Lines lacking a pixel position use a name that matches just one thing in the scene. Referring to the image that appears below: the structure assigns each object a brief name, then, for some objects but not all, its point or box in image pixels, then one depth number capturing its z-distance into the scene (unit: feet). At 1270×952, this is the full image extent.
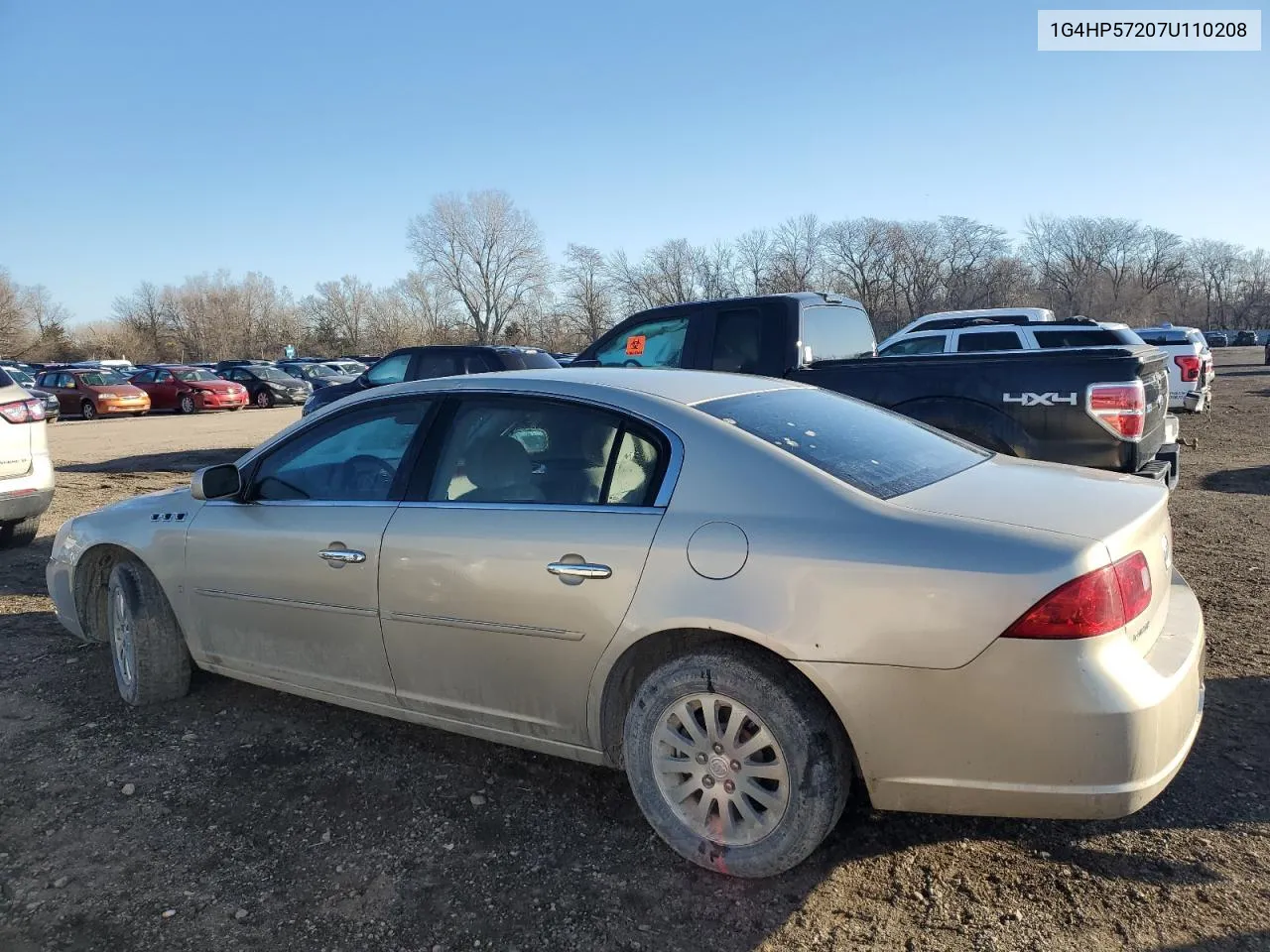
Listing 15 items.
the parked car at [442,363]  38.53
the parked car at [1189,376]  51.60
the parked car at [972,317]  53.98
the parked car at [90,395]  83.66
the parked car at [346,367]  127.80
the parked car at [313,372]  112.98
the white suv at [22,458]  20.66
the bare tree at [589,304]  231.30
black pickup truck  16.40
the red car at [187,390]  88.53
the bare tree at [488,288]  241.35
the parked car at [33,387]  67.96
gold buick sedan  7.40
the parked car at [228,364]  105.08
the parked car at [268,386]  98.63
